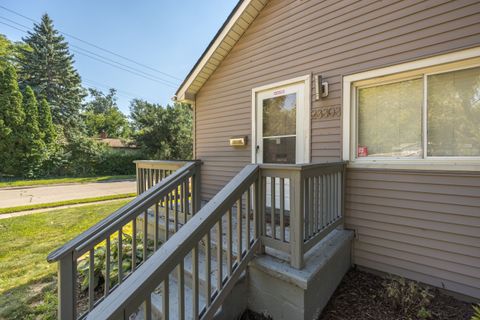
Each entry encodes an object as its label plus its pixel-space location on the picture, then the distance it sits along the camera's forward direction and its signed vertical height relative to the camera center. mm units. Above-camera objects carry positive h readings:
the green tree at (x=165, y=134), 17984 +2098
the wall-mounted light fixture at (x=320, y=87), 3229 +1016
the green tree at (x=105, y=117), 30917 +5922
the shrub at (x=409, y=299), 2108 -1288
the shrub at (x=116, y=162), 16875 -96
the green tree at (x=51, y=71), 22172 +8605
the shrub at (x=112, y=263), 2852 -1293
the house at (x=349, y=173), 1970 -123
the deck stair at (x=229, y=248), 1387 -670
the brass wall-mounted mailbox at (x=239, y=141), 4238 +361
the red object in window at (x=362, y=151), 2980 +135
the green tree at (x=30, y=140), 13766 +1164
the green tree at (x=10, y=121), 13062 +2217
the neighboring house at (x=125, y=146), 19672 +1313
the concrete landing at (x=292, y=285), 1934 -1092
